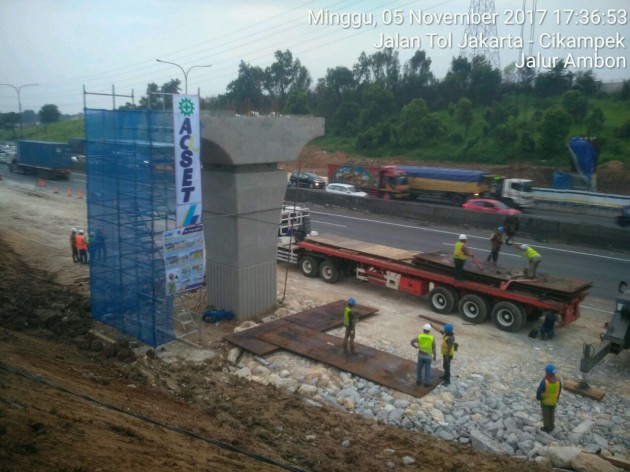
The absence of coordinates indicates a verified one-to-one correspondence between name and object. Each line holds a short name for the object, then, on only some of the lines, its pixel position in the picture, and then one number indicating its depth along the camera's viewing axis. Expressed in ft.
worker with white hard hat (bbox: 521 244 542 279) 47.21
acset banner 39.83
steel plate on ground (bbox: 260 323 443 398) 36.22
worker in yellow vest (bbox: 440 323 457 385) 36.14
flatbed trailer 45.68
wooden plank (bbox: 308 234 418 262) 56.70
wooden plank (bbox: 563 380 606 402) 35.17
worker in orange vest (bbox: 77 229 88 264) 65.05
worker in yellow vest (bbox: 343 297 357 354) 39.65
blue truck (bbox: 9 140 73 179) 162.09
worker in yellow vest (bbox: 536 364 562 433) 30.68
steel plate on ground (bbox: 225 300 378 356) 41.78
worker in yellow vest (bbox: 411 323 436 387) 34.81
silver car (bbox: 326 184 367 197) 128.63
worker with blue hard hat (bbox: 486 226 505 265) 56.90
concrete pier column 45.39
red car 99.55
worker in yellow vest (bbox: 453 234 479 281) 48.12
